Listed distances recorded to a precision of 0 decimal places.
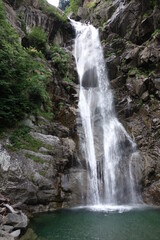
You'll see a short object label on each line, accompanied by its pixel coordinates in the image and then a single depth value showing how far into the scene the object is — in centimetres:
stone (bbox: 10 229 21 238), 703
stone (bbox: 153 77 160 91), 1816
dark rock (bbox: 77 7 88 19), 3415
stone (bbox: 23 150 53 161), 1238
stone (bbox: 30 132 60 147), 1349
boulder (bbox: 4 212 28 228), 750
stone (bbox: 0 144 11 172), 1109
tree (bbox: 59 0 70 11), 5522
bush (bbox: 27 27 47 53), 2091
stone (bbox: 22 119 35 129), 1376
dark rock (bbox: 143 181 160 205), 1344
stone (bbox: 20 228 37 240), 737
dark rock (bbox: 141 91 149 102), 1830
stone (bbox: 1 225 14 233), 702
